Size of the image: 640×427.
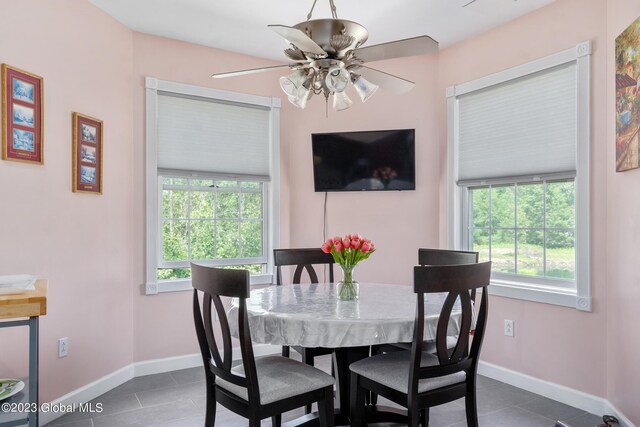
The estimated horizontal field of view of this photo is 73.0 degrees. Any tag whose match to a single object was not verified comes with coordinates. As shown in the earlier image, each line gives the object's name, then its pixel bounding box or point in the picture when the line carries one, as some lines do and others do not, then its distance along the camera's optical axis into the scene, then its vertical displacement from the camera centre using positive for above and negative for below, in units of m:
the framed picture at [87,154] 2.89 +0.43
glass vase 2.29 -0.38
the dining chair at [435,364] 1.79 -0.70
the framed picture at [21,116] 2.41 +0.58
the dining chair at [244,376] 1.79 -0.73
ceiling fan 1.99 +0.78
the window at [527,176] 2.88 +0.31
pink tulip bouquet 2.27 -0.19
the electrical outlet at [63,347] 2.76 -0.84
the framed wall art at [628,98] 2.29 +0.66
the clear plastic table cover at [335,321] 1.80 -0.45
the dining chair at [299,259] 3.04 -0.30
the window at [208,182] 3.56 +0.31
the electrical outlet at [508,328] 3.25 -0.84
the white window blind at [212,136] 3.60 +0.70
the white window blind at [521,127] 2.97 +0.68
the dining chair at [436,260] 2.48 -0.27
